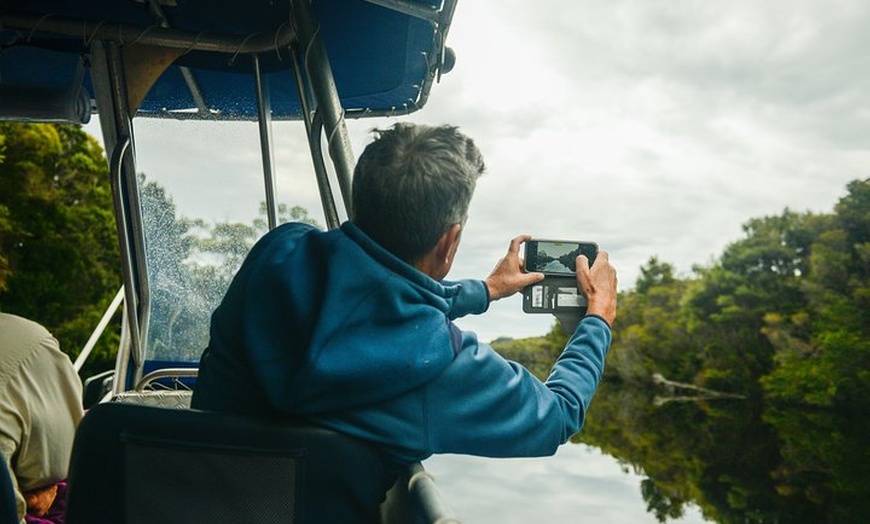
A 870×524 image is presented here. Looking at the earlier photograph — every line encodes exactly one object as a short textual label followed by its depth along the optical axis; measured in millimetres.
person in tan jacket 1884
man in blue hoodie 1262
